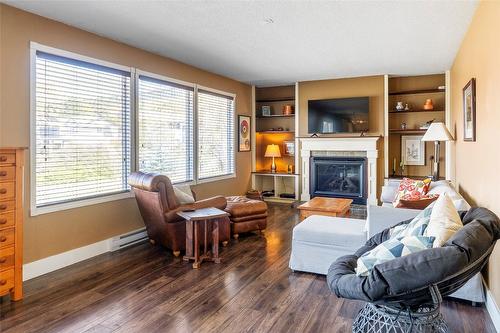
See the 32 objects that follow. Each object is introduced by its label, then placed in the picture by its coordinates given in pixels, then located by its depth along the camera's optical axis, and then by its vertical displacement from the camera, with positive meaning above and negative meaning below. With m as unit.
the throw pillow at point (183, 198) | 3.94 -0.36
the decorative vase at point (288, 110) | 7.31 +1.18
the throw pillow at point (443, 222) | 1.68 -0.29
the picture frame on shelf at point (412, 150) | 6.38 +0.30
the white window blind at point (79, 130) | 3.40 +0.40
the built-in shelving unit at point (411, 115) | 6.27 +0.96
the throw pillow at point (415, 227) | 1.90 -0.35
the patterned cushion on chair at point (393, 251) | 1.69 -0.42
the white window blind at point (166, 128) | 4.59 +0.54
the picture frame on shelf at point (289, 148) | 7.41 +0.39
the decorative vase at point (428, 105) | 6.16 +1.08
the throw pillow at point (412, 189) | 4.19 -0.29
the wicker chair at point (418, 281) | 1.45 -0.52
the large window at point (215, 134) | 5.82 +0.57
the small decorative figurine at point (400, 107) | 6.38 +1.09
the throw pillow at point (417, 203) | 2.97 -0.32
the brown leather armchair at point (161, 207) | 3.63 -0.44
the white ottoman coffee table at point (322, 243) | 3.10 -0.70
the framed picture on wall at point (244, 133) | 6.98 +0.68
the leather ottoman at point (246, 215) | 4.45 -0.64
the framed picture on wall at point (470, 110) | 3.35 +0.58
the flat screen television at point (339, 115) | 6.48 +0.98
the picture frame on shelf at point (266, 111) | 7.54 +1.20
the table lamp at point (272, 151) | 7.23 +0.32
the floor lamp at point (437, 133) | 4.82 +0.46
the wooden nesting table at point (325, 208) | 4.36 -0.53
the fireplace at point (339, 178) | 6.59 -0.23
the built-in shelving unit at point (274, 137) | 7.45 +0.64
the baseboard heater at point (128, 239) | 4.04 -0.88
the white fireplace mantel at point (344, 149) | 6.44 +0.34
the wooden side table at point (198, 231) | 3.51 -0.68
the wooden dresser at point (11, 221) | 2.58 -0.42
